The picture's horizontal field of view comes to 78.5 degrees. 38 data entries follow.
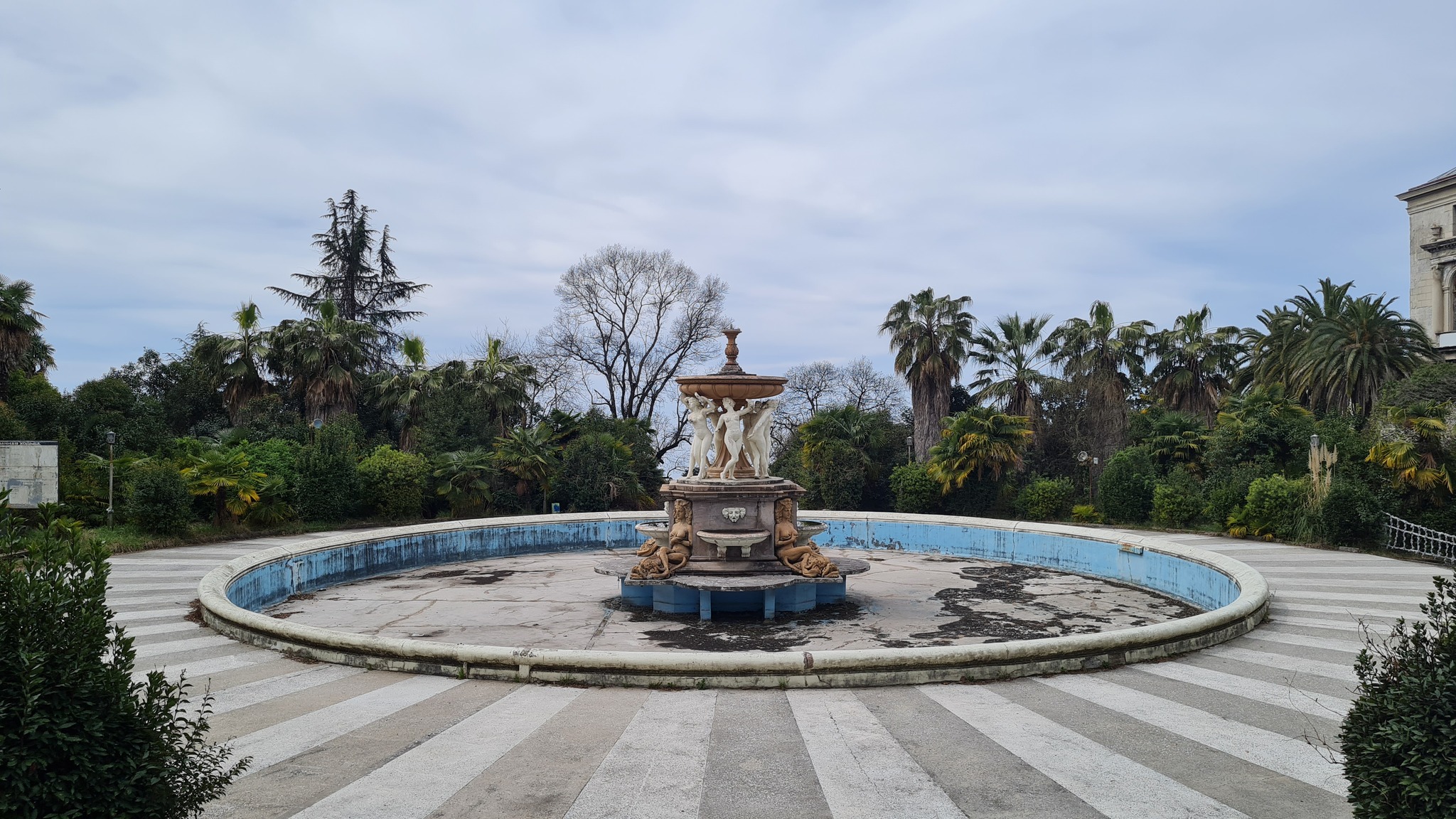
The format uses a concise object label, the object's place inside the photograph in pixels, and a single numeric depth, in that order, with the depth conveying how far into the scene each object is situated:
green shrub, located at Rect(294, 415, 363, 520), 24.75
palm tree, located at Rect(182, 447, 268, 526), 22.64
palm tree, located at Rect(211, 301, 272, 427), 34.12
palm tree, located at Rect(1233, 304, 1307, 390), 33.84
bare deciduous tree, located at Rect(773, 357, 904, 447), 47.19
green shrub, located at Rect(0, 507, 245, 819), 4.30
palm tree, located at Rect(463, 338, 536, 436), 33.81
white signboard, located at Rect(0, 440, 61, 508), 17.28
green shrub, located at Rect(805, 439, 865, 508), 32.06
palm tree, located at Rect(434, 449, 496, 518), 27.97
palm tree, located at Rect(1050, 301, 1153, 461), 37.47
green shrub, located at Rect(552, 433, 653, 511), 29.77
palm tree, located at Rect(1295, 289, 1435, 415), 29.92
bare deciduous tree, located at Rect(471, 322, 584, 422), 41.94
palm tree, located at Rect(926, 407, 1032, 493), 28.64
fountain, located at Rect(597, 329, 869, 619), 14.55
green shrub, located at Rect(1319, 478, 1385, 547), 19.94
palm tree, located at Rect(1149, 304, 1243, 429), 39.44
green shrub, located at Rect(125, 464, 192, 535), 21.12
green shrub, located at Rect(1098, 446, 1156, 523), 25.98
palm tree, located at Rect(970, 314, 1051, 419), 36.53
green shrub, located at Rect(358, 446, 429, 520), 26.31
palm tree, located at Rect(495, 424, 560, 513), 29.22
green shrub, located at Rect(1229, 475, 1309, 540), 21.42
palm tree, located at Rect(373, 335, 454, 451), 34.09
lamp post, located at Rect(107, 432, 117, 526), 21.11
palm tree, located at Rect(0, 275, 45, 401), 26.95
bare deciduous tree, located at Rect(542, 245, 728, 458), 41.66
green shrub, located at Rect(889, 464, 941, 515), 29.84
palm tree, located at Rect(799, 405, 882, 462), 33.00
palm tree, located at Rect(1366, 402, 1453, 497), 20.25
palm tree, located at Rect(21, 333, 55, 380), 32.62
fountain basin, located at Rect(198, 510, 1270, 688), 9.04
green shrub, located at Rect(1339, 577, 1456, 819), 4.46
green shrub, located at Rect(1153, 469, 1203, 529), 24.69
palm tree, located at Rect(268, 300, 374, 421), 34.06
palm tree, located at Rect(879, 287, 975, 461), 35.81
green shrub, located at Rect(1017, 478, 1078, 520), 28.00
